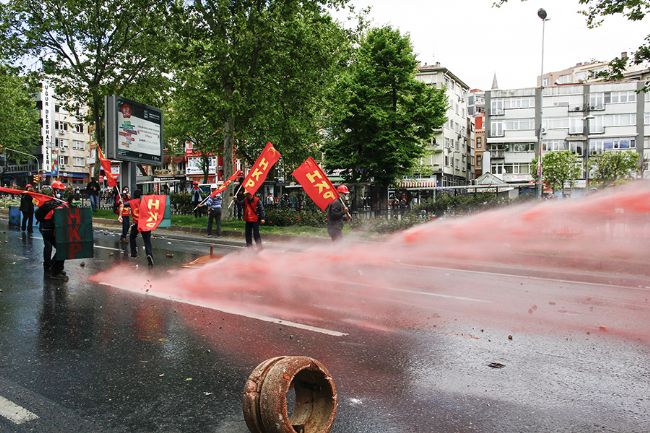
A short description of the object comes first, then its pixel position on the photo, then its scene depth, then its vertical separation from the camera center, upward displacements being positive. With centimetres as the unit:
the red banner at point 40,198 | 970 -1
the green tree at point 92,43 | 2711 +838
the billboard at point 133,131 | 2111 +284
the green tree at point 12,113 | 3354 +786
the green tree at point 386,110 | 3694 +632
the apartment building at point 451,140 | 6988 +845
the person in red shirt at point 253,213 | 1330 -40
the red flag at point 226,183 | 1652 +47
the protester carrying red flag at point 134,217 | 1319 -51
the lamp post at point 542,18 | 3759 +1571
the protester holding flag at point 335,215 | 1268 -44
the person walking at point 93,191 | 2936 +37
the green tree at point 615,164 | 5425 +352
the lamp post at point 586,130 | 6825 +894
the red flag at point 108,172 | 1666 +82
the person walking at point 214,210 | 1953 -48
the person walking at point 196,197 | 2981 +2
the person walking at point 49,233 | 960 -67
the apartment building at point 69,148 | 8719 +869
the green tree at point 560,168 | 5751 +331
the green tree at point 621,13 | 1401 +514
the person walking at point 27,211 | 1823 -49
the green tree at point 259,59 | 2136 +594
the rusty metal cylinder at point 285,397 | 303 -124
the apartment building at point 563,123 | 6762 +1010
